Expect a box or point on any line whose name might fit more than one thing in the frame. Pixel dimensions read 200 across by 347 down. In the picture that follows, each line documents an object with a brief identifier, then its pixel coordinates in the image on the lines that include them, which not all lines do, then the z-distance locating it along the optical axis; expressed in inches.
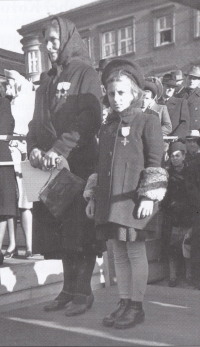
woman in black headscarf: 121.7
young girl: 111.6
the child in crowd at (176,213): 191.3
